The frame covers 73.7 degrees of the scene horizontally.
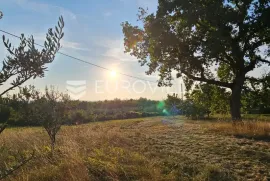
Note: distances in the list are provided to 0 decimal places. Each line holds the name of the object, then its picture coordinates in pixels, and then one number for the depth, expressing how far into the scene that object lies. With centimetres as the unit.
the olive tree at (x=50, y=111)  741
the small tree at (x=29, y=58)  208
